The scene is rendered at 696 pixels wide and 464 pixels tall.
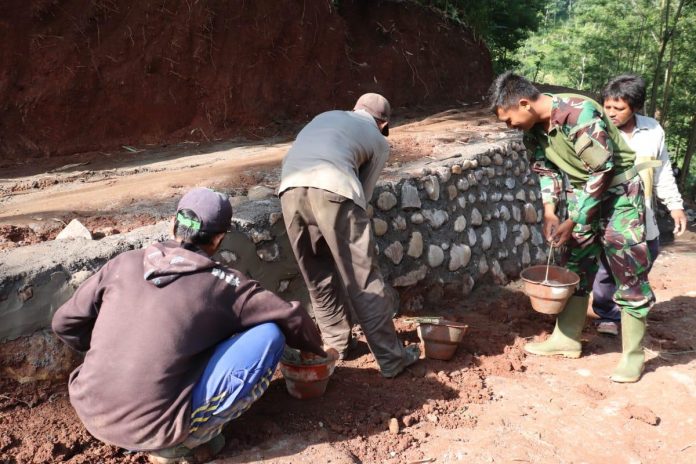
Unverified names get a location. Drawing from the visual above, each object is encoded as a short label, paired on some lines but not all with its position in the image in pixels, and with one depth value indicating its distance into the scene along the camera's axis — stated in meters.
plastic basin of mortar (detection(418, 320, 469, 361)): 3.61
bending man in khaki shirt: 3.14
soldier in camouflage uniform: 3.23
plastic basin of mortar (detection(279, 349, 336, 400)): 2.99
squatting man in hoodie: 2.23
